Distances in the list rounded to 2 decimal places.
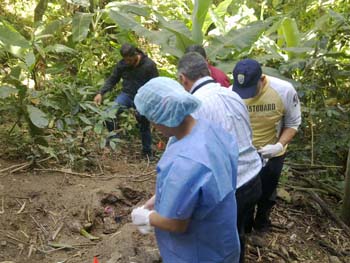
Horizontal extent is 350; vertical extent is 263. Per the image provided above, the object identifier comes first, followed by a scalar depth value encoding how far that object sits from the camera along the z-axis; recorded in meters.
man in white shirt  2.44
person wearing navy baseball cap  2.99
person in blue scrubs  1.67
